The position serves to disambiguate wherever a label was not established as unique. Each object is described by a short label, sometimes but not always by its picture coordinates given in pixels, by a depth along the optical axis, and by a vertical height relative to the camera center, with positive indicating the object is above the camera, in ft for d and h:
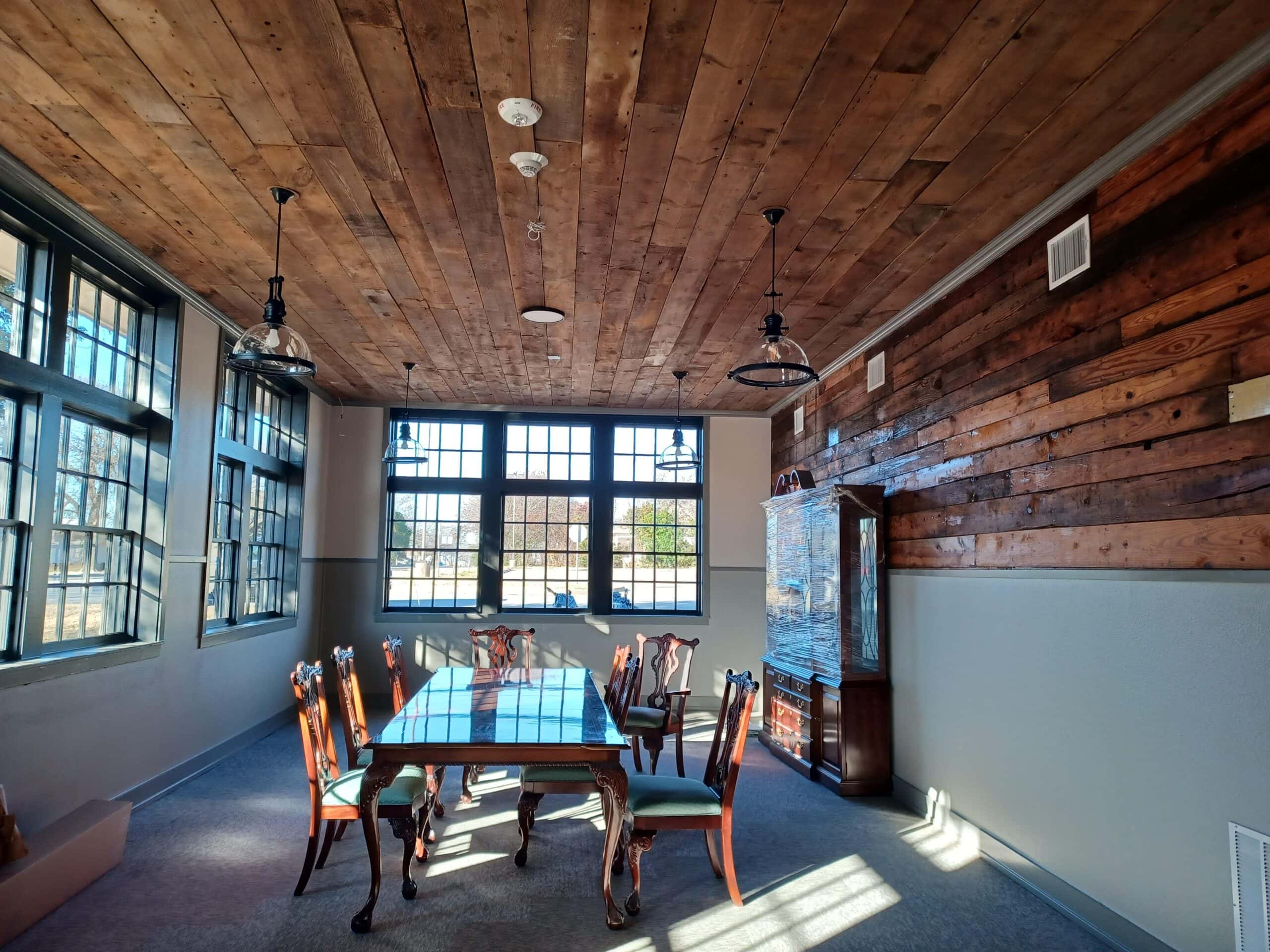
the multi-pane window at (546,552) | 27.14 -0.09
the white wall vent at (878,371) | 17.98 +4.08
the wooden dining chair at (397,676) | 15.01 -2.49
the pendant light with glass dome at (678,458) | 22.00 +2.51
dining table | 10.30 -2.53
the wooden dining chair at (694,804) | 11.04 -3.49
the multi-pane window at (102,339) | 13.83 +3.64
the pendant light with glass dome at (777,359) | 12.55 +2.98
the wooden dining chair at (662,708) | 17.38 -3.49
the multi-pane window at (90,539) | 13.65 +0.07
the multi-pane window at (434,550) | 26.91 -0.07
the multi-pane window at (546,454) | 27.61 +3.25
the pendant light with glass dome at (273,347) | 11.46 +2.80
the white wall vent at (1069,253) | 11.28 +4.30
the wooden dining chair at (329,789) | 11.15 -3.44
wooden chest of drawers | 16.75 -3.81
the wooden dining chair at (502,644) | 20.10 -2.37
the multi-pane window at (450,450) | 27.32 +3.31
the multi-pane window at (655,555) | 27.35 -0.13
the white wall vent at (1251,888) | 8.01 -3.28
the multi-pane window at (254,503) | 19.52 +1.12
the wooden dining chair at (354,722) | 12.78 -2.93
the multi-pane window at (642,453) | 27.76 +3.33
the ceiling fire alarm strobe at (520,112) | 9.30 +5.06
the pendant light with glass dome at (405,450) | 21.79 +2.61
